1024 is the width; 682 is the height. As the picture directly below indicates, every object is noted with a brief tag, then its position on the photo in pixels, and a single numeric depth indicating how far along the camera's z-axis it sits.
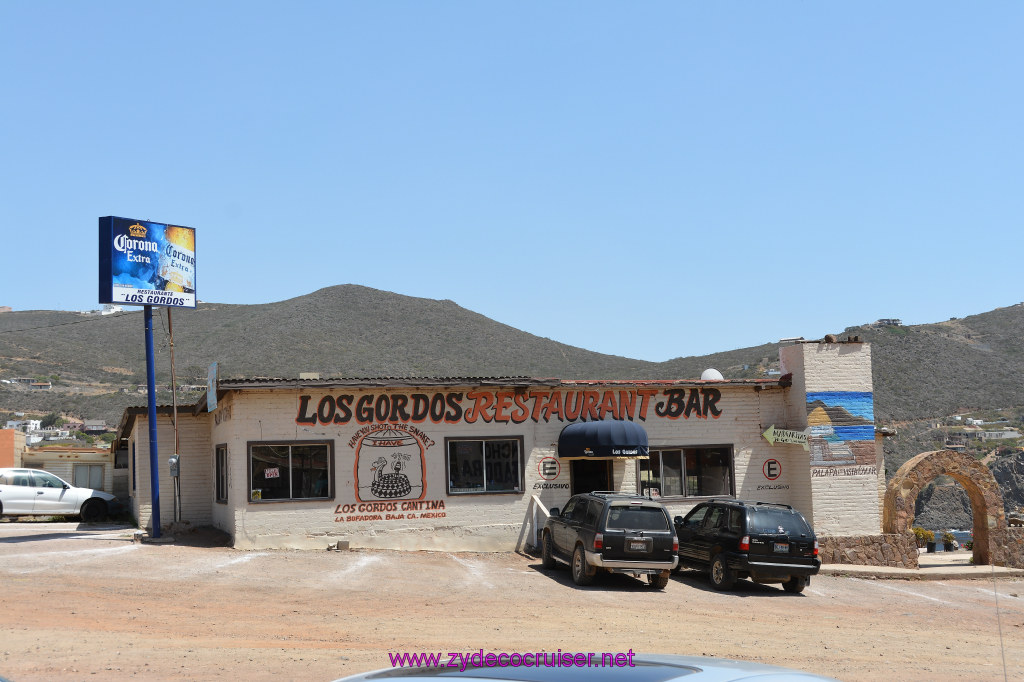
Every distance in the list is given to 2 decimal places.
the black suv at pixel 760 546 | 18.55
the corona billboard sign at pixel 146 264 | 22.39
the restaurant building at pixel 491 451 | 21.98
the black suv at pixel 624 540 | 17.86
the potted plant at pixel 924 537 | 32.28
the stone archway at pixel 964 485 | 24.98
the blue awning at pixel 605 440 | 23.11
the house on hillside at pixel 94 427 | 53.56
